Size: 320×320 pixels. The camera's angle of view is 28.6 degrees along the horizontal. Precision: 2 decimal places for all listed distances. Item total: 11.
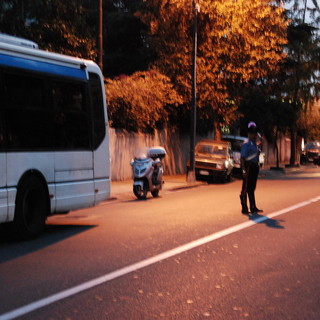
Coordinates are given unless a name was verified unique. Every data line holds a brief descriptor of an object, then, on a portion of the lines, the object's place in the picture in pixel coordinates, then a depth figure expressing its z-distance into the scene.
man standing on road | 13.31
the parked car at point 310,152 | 51.51
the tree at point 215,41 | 28.59
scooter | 17.56
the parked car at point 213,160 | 25.84
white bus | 9.42
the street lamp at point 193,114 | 24.79
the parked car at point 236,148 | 29.94
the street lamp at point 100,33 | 19.83
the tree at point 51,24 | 20.52
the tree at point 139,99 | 24.95
